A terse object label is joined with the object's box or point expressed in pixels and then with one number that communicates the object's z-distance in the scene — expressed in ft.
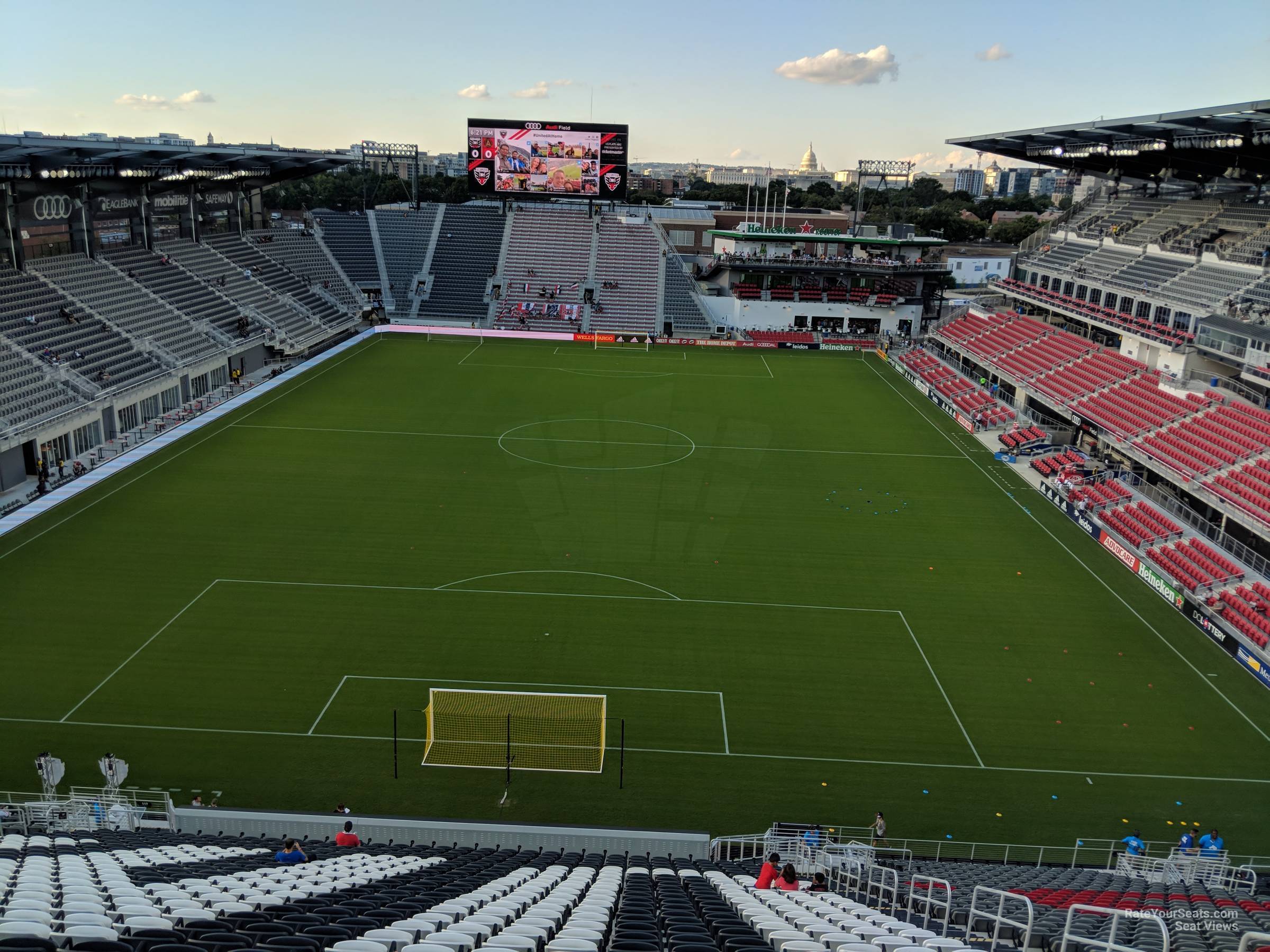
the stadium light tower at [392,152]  271.90
